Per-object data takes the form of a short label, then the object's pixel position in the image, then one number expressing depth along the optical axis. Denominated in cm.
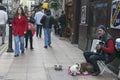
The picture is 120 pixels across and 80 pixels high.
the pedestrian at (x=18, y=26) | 820
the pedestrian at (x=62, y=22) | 1362
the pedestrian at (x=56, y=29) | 1605
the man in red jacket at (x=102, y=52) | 570
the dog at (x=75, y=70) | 596
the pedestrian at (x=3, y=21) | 1104
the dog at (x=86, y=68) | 601
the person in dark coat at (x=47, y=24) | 1021
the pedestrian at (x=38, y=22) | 1396
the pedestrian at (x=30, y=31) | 950
